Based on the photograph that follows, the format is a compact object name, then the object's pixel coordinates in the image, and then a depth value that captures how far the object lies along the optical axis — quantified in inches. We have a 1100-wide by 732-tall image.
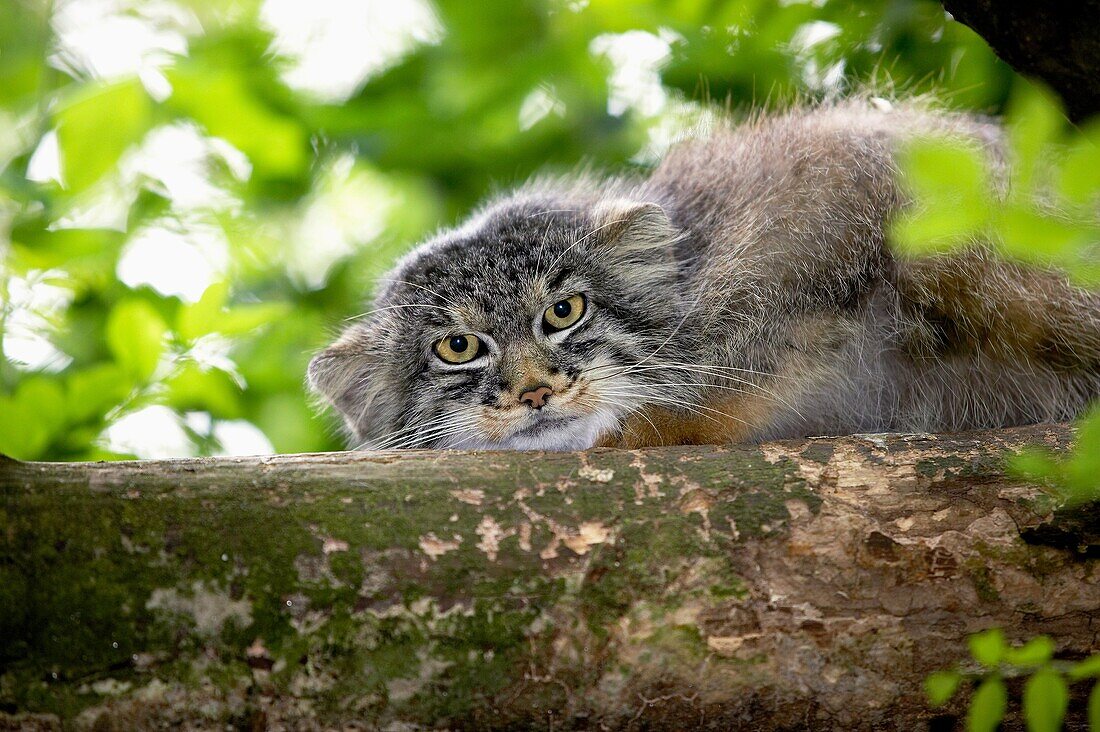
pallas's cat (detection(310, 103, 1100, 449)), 148.0
